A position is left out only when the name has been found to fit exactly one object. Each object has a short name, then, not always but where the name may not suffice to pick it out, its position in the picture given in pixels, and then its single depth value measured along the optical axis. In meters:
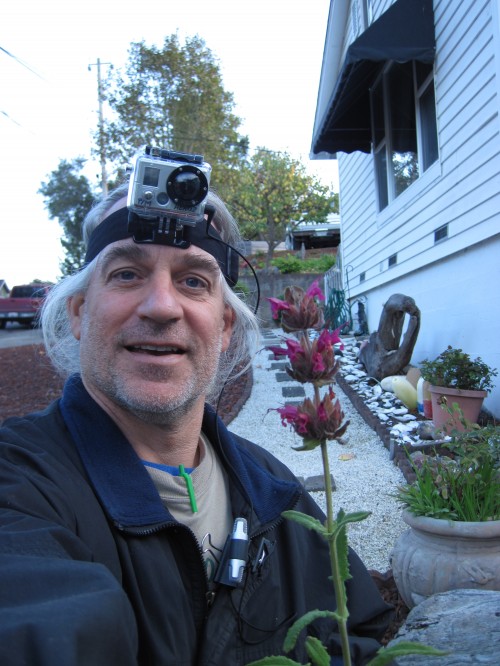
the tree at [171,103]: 16.52
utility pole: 16.80
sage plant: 0.79
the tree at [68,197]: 37.22
